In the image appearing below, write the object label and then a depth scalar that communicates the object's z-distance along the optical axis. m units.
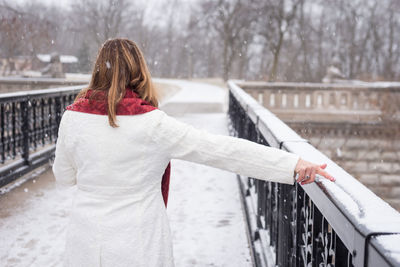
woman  2.02
